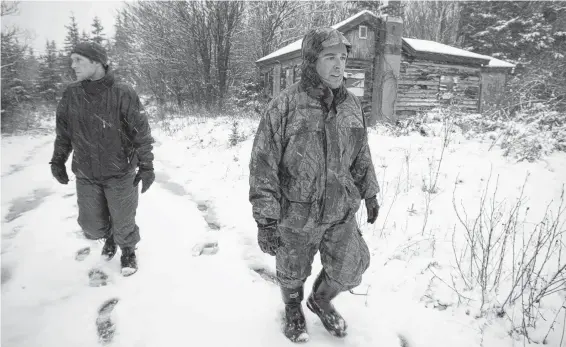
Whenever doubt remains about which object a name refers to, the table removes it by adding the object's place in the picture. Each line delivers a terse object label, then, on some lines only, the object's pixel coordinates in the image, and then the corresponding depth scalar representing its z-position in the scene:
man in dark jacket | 2.62
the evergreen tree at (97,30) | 27.09
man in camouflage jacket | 1.79
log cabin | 11.74
